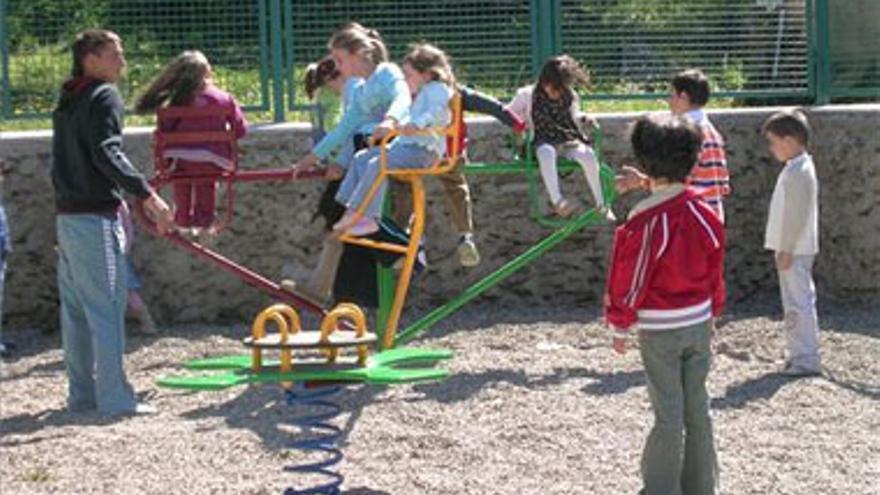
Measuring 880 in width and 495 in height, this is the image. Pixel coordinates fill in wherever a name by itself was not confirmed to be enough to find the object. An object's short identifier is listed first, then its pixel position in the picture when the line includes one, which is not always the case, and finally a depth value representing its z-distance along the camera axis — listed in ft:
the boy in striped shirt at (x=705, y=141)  33.99
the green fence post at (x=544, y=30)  41.52
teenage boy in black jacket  30.45
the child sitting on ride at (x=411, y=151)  31.22
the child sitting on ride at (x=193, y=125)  34.37
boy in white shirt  33.04
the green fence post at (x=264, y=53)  40.88
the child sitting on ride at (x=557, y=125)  35.24
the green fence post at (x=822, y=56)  42.27
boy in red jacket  22.29
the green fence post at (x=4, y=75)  40.50
